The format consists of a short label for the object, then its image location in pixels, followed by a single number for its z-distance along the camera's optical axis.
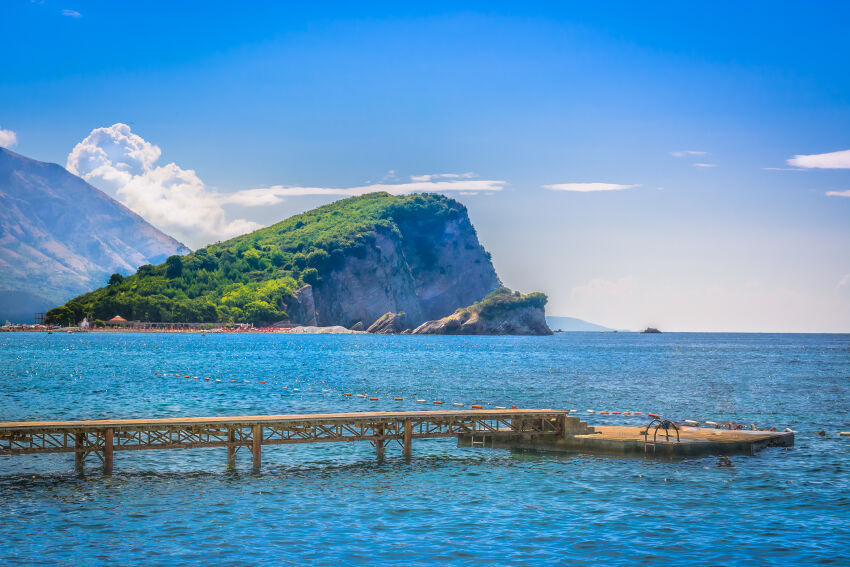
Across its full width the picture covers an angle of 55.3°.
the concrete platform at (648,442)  36.22
